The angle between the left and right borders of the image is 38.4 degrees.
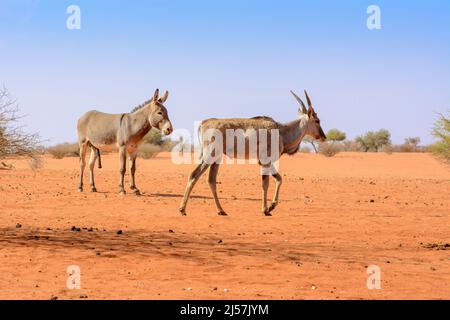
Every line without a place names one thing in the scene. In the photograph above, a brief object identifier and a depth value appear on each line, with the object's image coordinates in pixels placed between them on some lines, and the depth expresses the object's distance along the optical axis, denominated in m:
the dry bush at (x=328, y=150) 51.87
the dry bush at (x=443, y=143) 24.33
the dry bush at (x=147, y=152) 47.12
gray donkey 17.77
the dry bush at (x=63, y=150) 48.22
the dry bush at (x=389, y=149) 58.07
